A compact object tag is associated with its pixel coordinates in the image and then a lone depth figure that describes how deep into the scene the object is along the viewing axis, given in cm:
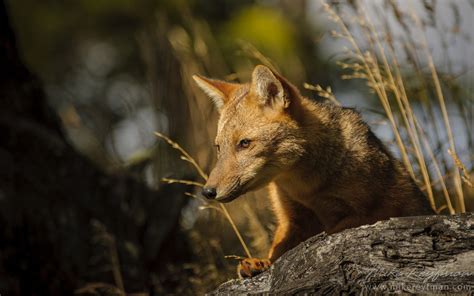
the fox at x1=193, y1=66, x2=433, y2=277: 965
